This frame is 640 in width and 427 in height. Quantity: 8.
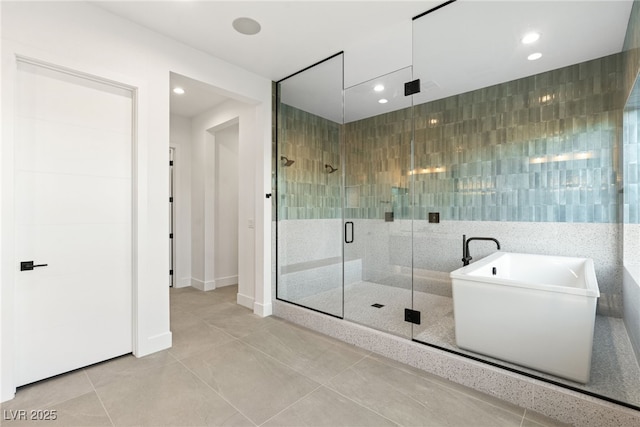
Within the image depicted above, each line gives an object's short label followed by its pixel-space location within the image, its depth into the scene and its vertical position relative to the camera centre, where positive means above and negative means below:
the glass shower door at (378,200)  3.19 +0.15
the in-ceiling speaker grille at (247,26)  2.56 +1.69
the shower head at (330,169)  3.67 +0.56
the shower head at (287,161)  3.82 +0.68
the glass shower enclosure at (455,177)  2.33 +0.38
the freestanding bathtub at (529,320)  1.85 -0.75
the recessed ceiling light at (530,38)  2.45 +1.48
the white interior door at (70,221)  2.11 -0.05
